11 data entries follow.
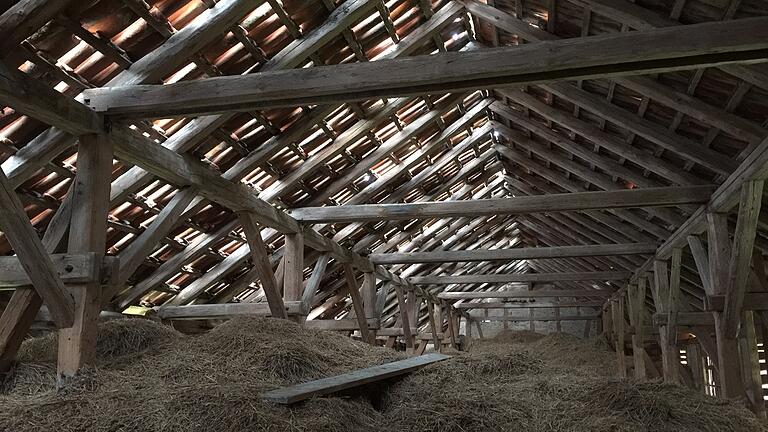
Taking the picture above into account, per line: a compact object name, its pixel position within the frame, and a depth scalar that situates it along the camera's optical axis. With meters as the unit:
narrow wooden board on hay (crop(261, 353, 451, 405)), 3.98
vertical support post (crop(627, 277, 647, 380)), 12.07
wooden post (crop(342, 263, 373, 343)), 10.70
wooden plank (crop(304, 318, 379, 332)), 11.77
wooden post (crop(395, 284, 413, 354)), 13.88
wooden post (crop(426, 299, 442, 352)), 16.92
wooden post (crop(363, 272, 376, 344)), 12.04
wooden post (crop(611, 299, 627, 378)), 14.54
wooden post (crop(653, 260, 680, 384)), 9.38
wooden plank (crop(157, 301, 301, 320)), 8.13
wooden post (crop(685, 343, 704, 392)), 13.82
